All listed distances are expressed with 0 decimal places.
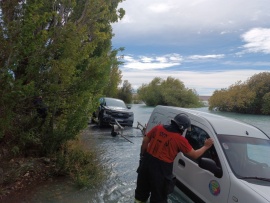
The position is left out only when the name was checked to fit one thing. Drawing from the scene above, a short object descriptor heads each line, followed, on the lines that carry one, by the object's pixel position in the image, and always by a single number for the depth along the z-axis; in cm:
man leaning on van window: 282
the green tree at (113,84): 2684
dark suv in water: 1253
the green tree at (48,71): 329
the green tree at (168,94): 4488
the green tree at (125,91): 4884
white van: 276
